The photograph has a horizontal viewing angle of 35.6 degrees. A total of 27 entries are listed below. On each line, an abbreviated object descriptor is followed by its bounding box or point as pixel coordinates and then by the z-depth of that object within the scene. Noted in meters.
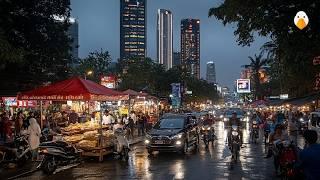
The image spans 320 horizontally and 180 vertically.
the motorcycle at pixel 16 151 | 17.47
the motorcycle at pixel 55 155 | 16.31
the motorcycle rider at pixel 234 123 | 20.34
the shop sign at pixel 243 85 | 91.94
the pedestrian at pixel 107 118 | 28.43
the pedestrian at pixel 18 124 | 30.23
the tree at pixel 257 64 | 102.93
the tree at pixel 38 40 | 27.38
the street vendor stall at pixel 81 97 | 20.23
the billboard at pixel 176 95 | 76.04
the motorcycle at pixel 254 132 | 30.62
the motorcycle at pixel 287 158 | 12.29
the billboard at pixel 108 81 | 52.03
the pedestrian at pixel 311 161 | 7.22
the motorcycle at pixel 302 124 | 33.51
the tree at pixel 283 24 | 20.97
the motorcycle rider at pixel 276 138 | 15.10
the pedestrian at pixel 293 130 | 21.84
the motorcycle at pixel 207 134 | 27.61
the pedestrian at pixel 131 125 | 36.66
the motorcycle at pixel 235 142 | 19.59
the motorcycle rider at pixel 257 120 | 31.23
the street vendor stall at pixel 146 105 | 39.62
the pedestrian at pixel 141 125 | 40.53
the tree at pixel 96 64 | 79.71
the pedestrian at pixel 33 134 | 18.34
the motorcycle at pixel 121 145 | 21.11
